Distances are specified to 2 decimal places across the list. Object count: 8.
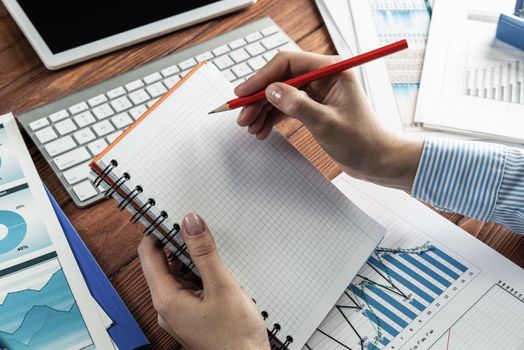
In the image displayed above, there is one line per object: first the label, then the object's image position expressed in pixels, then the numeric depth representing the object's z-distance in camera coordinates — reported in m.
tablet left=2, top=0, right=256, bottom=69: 0.84
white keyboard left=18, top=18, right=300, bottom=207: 0.73
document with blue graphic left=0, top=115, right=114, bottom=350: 0.60
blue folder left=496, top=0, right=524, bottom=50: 0.88
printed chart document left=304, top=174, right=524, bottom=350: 0.62
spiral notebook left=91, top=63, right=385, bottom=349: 0.61
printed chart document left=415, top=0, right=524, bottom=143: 0.81
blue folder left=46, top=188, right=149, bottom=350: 0.61
